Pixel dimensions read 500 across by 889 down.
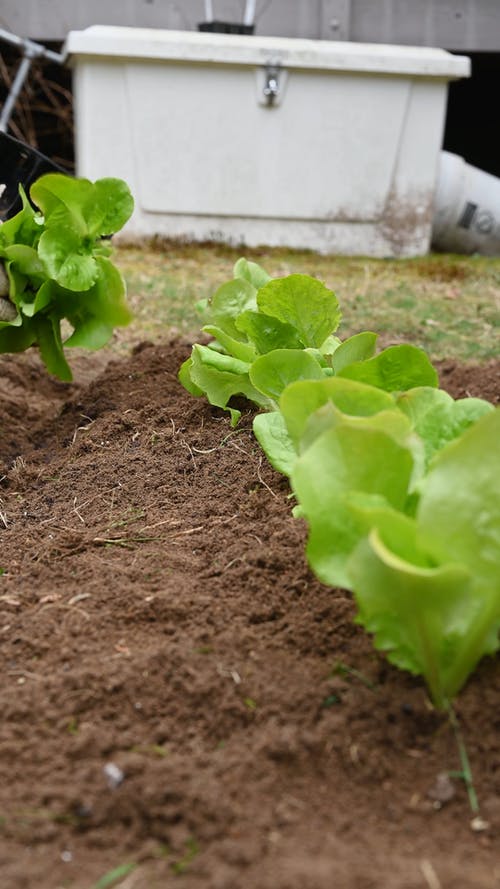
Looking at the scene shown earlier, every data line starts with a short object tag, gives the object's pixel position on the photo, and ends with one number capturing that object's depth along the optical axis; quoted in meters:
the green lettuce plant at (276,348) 1.56
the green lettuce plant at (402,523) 1.07
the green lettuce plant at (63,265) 2.34
